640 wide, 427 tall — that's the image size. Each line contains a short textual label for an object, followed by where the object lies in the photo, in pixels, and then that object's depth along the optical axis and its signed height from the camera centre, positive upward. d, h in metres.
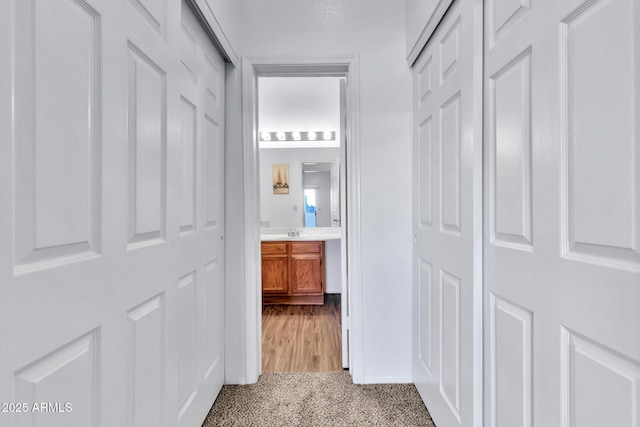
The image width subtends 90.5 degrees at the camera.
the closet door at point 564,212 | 0.62 -0.01
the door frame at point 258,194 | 1.86 +0.10
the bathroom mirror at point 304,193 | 3.85 +0.21
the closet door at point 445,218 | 1.17 -0.04
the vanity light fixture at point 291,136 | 3.87 +0.91
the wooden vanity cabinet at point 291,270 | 3.55 -0.67
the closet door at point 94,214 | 0.55 -0.01
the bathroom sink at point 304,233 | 3.72 -0.27
